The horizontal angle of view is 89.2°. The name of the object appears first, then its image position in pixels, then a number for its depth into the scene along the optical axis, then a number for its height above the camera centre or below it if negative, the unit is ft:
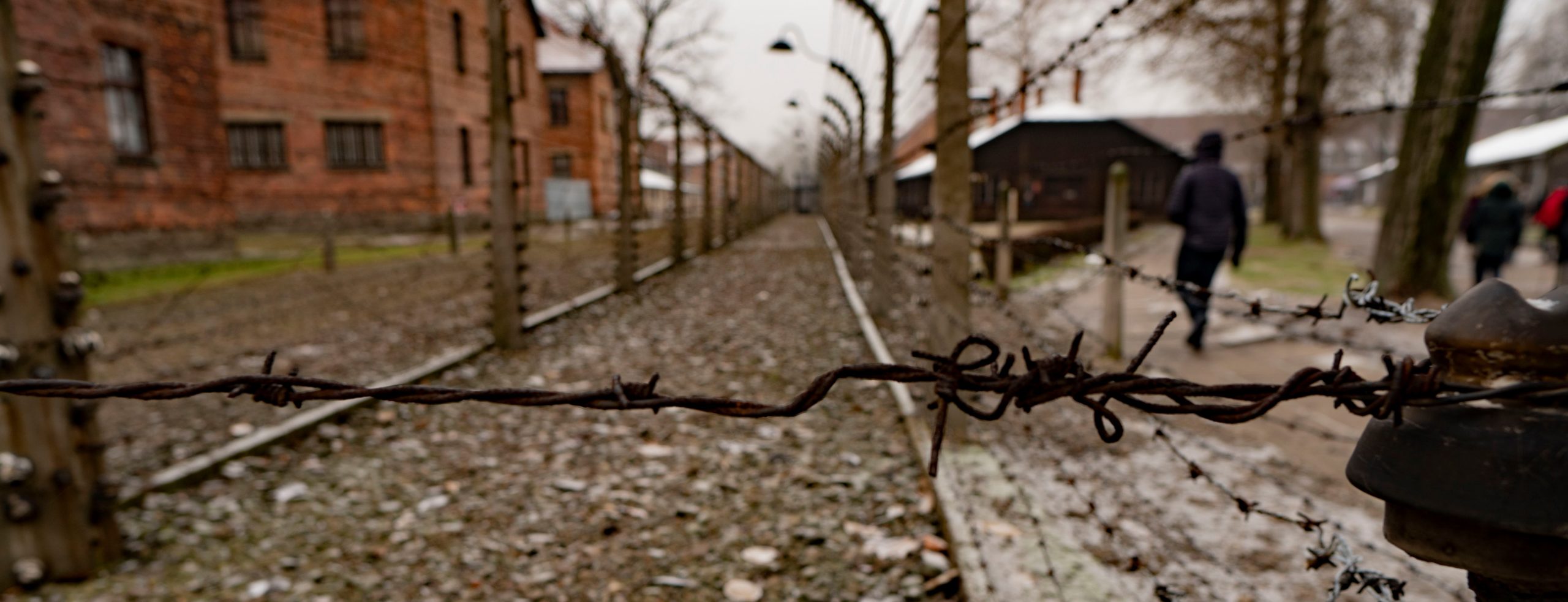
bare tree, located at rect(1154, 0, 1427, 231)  59.57 +13.05
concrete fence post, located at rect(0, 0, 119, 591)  8.82 -2.13
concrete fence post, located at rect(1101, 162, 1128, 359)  20.36 -0.58
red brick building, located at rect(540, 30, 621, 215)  114.93 +14.07
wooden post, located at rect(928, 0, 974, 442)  12.59 +0.29
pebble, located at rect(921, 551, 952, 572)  9.91 -4.38
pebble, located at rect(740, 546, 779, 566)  10.38 -4.49
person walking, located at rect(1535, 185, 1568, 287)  30.60 -0.44
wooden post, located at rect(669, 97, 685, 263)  42.47 -0.93
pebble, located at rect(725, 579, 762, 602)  9.51 -4.55
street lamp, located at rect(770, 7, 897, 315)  22.16 +1.43
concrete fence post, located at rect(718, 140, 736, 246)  61.21 +0.06
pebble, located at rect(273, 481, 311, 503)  12.09 -4.23
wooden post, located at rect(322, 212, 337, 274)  42.22 -1.81
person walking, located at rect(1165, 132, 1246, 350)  20.81 -0.07
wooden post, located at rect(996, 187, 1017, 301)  29.07 -1.56
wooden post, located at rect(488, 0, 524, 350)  20.54 -0.08
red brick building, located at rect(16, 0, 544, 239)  45.68 +8.14
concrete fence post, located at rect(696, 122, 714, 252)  51.44 -0.68
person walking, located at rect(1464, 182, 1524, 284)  29.60 -0.71
